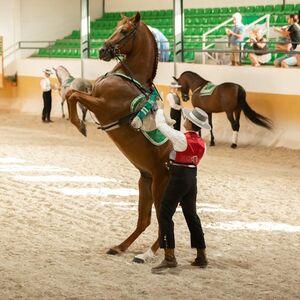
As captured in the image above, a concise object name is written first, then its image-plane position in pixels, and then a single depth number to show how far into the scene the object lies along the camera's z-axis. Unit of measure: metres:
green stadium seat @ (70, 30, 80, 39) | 25.81
